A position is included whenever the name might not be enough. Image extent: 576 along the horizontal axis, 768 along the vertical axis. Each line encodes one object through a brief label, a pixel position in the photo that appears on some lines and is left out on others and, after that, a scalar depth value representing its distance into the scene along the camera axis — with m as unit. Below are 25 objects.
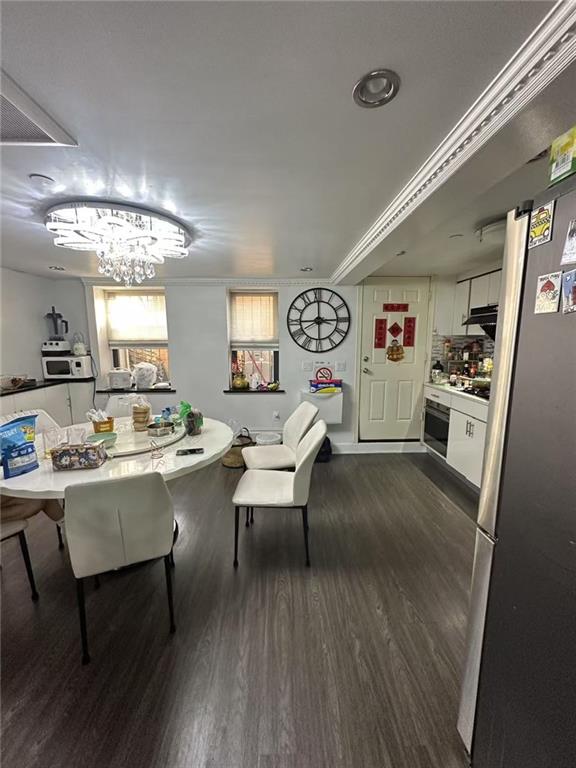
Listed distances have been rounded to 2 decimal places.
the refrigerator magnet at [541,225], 0.73
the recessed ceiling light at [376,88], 0.86
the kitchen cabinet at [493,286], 2.89
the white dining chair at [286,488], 1.81
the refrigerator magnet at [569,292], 0.66
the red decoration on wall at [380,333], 3.82
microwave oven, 3.71
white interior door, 3.76
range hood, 2.86
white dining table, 1.37
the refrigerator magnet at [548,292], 0.71
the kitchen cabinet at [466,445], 2.66
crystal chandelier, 1.71
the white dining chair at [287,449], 2.44
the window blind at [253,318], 4.00
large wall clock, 3.81
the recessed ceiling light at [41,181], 1.38
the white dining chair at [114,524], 1.26
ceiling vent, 0.90
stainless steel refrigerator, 0.69
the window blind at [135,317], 3.99
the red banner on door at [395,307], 3.78
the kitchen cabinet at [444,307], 3.66
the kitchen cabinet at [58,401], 3.07
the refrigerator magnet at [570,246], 0.66
